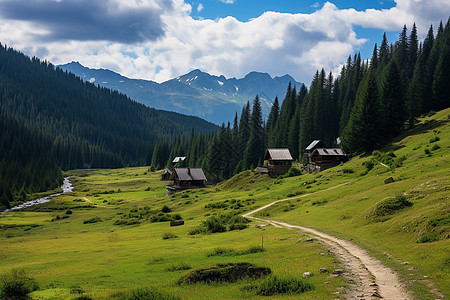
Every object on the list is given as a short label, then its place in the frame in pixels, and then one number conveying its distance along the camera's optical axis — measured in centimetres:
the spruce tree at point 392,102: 8888
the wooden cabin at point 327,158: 8769
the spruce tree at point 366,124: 8444
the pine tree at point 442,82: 10088
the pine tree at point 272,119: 15445
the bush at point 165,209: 6938
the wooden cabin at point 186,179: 10838
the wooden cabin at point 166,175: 16400
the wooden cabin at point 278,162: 9851
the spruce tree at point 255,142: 13162
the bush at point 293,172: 9217
